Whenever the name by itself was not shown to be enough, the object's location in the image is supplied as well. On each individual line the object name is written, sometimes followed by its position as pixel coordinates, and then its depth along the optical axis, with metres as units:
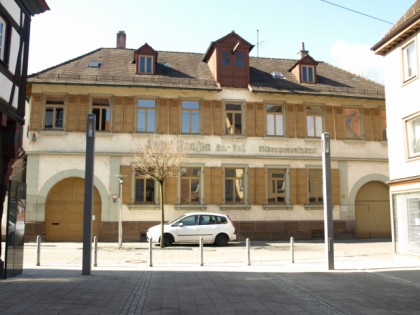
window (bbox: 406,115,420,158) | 15.85
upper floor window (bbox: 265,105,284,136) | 26.09
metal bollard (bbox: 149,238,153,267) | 13.87
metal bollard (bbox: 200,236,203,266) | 14.21
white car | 20.75
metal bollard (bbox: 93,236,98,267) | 13.83
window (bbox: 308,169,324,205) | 25.95
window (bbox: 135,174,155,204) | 24.25
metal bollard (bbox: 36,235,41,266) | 13.79
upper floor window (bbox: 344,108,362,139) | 26.98
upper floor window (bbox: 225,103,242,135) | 25.62
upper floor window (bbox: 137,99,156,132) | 24.75
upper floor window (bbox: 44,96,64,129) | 24.08
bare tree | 20.39
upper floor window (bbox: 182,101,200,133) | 25.19
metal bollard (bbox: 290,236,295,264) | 14.87
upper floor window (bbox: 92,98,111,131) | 24.47
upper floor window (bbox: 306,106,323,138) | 26.56
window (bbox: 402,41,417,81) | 15.88
